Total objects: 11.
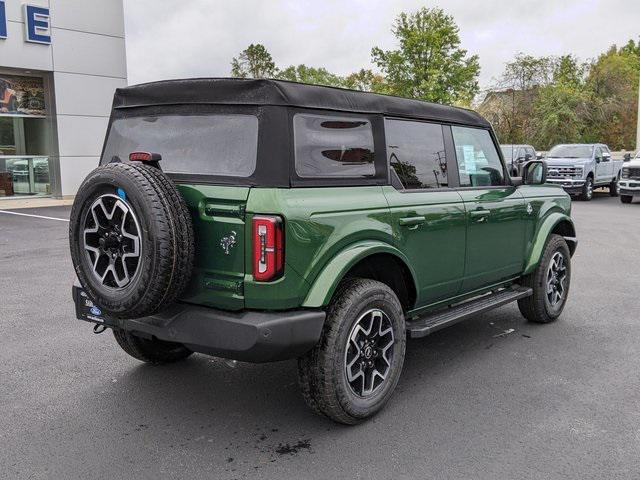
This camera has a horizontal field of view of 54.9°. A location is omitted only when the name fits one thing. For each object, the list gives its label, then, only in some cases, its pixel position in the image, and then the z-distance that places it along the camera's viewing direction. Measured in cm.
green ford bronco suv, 318
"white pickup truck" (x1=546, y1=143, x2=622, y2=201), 1989
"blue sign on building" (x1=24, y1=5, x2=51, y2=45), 1725
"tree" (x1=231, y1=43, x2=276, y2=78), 5291
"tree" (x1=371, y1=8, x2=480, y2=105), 3244
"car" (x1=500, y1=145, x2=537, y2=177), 2159
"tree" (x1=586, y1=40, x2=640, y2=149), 3603
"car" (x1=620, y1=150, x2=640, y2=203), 1866
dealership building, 1778
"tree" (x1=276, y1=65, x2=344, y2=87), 5712
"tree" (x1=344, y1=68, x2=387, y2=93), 6016
